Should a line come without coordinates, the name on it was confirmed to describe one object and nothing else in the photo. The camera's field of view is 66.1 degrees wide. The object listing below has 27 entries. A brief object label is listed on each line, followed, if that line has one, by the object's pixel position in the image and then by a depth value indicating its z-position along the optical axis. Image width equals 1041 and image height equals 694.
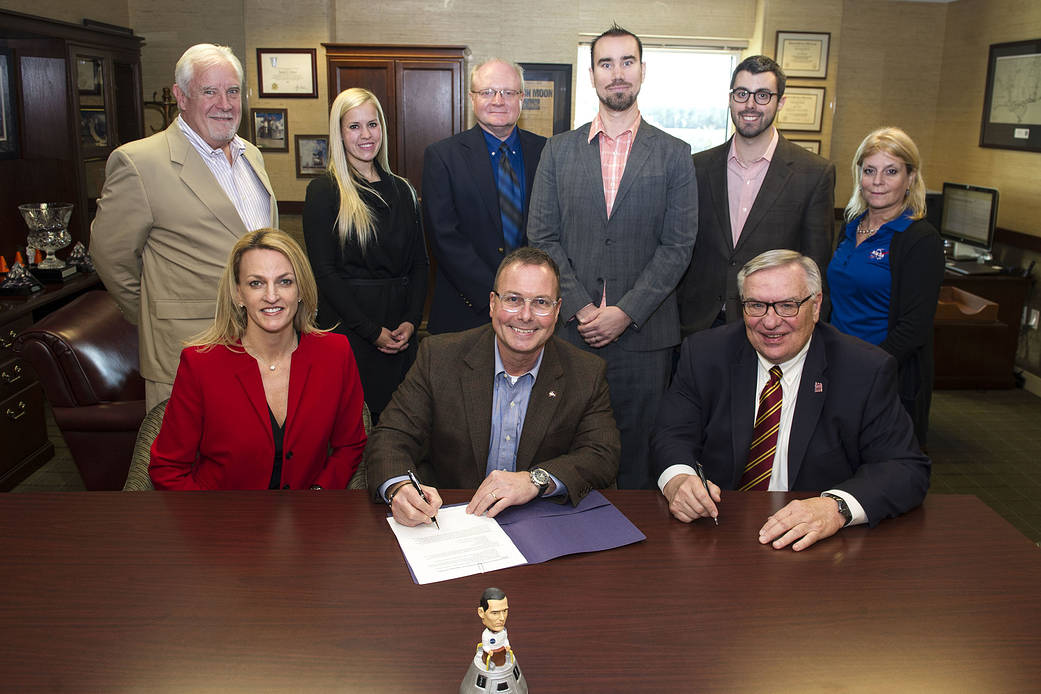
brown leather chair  3.08
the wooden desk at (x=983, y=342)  5.65
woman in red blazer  2.22
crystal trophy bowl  4.65
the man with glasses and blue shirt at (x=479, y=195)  3.31
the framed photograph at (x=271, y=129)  6.95
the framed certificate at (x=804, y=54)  6.96
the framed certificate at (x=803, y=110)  7.04
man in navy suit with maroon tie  2.12
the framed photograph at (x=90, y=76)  5.24
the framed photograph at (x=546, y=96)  6.84
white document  1.62
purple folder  1.71
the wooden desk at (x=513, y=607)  1.33
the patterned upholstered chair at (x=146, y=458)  2.22
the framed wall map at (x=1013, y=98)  5.59
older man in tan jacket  2.70
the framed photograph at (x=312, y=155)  7.02
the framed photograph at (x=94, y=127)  5.30
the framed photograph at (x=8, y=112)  4.71
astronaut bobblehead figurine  1.20
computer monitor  5.78
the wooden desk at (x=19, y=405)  3.99
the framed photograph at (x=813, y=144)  7.13
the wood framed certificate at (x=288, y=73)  6.80
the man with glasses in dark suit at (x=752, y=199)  3.12
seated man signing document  2.18
